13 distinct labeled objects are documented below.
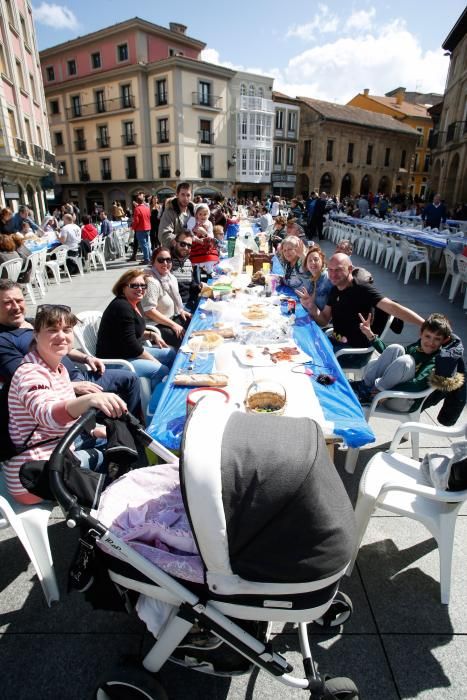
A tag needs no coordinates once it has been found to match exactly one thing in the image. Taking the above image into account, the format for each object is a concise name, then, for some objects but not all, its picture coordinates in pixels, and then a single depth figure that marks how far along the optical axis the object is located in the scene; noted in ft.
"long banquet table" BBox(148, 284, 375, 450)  6.81
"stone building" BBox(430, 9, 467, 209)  74.43
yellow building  168.25
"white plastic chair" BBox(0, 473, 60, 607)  6.44
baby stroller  4.01
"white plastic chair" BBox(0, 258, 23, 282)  22.56
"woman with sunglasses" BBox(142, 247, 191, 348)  14.64
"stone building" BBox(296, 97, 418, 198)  137.59
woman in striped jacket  6.12
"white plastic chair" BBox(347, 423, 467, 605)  6.50
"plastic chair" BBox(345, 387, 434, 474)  9.37
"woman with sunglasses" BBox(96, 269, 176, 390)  11.23
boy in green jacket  9.22
